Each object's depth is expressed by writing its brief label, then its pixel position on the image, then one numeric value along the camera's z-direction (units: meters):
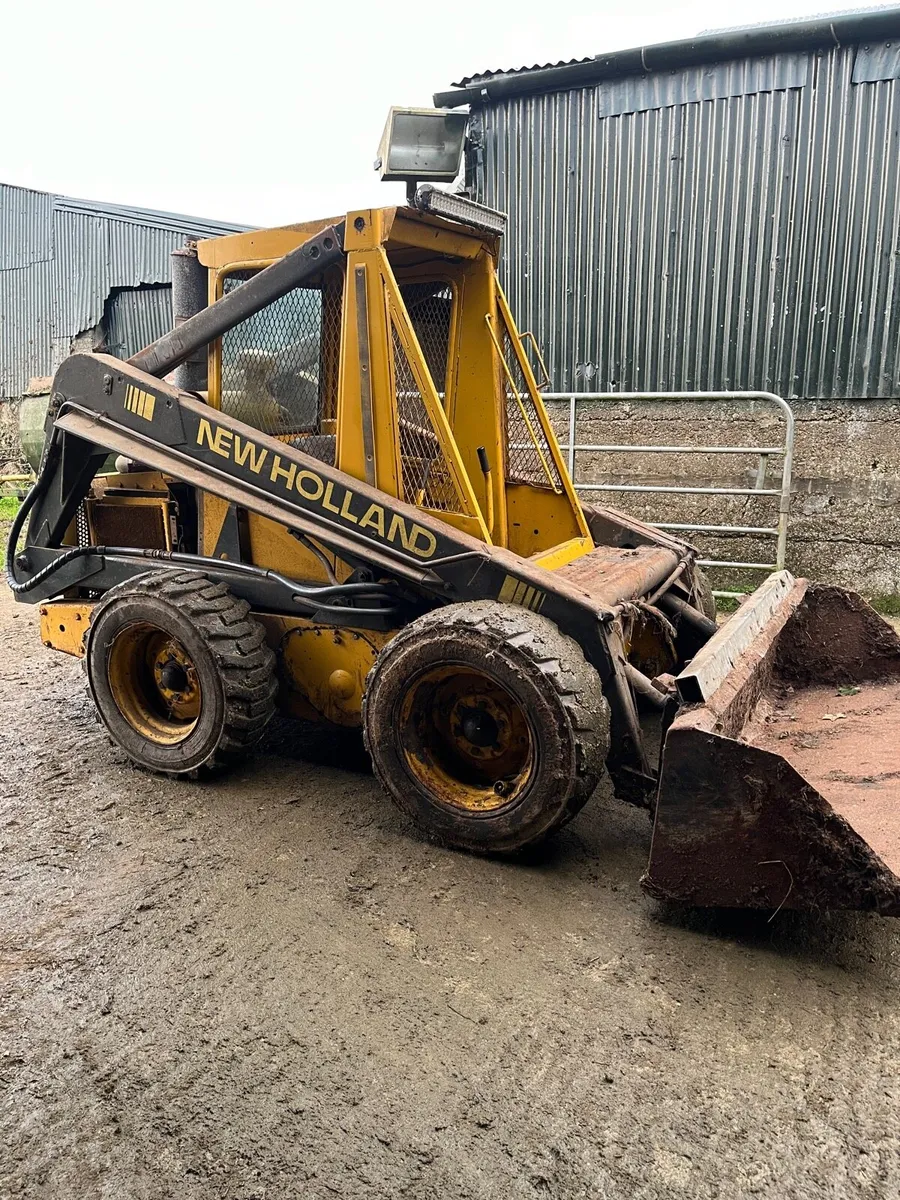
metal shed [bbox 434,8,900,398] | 7.89
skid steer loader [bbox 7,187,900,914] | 3.11
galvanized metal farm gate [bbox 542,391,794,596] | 7.38
